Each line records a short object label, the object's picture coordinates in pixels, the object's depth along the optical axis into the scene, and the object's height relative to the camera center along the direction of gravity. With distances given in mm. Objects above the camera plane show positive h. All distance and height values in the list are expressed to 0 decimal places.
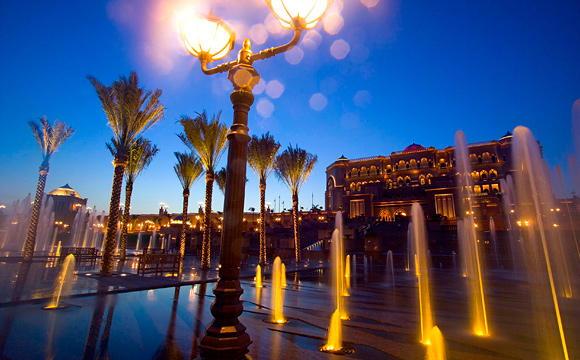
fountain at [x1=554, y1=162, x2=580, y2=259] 10477 +3436
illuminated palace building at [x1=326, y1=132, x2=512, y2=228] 48375 +14675
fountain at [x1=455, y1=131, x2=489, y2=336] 5609 -866
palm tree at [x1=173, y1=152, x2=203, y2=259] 20859 +5721
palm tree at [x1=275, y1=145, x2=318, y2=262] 22594 +6536
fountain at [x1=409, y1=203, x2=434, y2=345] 5420 -1129
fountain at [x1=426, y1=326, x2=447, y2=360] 3814 -1194
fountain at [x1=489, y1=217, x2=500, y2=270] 20297 +979
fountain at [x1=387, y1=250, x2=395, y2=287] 13022 -998
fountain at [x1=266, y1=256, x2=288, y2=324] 5922 -1322
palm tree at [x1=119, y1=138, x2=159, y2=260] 18734 +5076
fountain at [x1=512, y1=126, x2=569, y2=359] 4941 -894
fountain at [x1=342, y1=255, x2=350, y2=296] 9302 -1198
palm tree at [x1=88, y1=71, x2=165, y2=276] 12359 +5724
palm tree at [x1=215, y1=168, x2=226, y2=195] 26359 +6491
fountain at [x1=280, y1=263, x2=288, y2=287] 11188 -1181
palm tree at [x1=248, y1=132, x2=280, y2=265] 19281 +6265
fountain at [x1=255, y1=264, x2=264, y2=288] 10650 -1181
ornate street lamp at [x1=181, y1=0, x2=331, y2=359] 2807 +1397
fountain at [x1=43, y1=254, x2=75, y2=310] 6458 -1132
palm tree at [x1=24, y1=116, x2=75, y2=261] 18550 +6860
